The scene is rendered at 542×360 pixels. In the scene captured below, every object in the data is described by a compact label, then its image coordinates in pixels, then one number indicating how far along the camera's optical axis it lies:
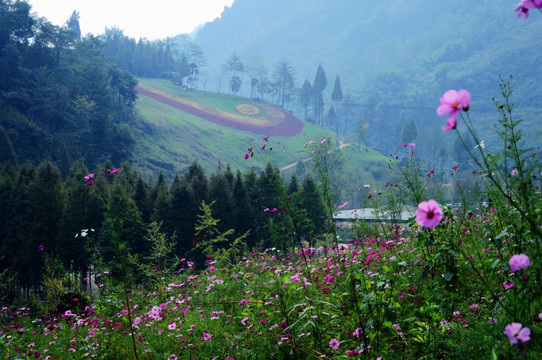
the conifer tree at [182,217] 20.59
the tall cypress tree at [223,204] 22.11
